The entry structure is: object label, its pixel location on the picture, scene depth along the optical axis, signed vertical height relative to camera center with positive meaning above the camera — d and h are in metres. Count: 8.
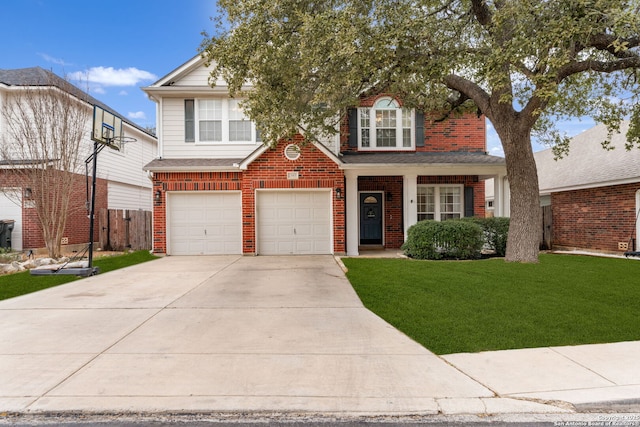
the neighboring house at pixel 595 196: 11.85 +0.72
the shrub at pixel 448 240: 10.73 -0.70
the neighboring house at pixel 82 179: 12.72 +1.94
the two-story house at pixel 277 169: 12.03 +1.64
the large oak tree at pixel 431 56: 6.81 +3.49
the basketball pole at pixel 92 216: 8.45 +0.14
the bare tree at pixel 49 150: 11.50 +2.34
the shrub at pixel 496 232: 11.49 -0.49
